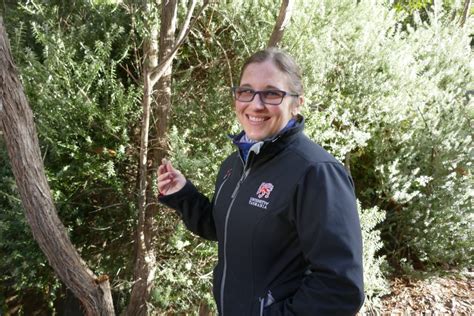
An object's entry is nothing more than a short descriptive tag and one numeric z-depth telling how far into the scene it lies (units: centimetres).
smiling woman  133
